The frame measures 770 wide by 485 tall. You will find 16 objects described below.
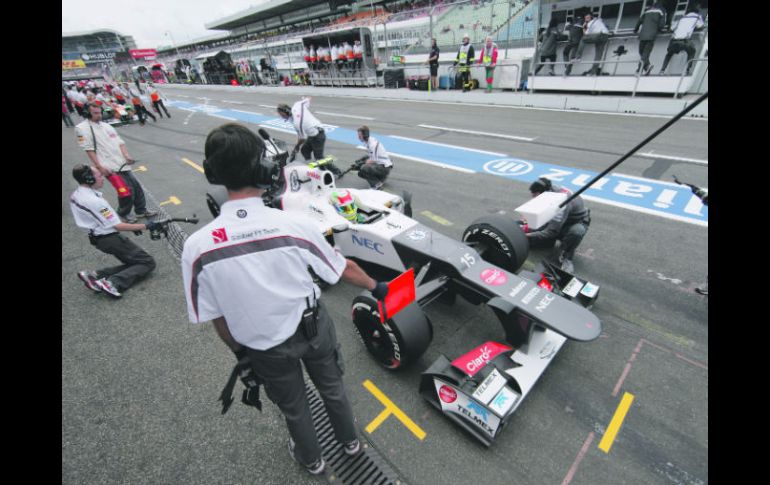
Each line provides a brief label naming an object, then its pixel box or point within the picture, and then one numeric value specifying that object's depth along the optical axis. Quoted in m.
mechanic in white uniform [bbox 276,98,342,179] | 6.87
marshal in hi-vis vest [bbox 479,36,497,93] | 15.31
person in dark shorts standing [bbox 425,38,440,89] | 17.08
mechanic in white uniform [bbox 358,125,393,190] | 6.81
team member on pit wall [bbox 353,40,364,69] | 22.56
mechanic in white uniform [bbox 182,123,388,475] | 1.57
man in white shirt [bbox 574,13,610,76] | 13.62
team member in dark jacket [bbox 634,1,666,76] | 11.98
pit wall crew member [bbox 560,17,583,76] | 13.92
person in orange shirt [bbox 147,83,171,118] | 17.07
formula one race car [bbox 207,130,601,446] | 2.45
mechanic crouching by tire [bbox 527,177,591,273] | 4.11
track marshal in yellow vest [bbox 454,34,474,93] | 16.45
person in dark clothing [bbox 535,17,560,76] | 14.27
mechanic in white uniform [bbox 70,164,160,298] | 3.99
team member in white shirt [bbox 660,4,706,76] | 11.52
